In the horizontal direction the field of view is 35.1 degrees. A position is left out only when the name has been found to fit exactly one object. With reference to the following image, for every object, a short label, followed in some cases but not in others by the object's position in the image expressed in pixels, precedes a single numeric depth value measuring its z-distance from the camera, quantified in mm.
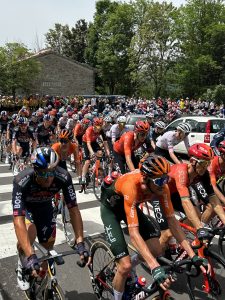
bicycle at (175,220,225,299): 3934
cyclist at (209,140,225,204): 4930
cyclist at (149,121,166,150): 9562
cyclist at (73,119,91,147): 11141
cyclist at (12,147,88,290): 3467
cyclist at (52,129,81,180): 6475
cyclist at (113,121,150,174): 6781
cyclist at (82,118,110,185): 9085
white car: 14414
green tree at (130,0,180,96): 43531
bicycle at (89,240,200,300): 3593
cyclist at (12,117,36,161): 10109
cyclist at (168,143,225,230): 4434
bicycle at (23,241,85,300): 3195
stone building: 46219
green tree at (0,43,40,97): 32875
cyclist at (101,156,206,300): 3492
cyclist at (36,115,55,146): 10664
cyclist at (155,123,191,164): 7328
